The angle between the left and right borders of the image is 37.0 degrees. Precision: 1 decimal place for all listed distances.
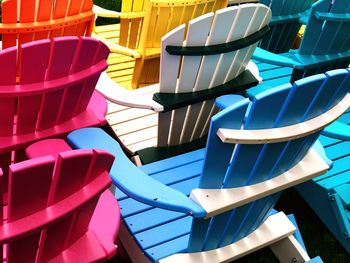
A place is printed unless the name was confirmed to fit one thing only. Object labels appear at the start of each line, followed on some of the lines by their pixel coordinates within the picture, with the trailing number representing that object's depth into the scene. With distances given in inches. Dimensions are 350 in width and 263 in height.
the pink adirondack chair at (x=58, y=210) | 57.9
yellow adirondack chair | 119.7
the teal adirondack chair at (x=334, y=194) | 116.6
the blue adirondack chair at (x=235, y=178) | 73.0
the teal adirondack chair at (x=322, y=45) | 125.6
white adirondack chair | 99.0
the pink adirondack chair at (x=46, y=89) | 79.6
